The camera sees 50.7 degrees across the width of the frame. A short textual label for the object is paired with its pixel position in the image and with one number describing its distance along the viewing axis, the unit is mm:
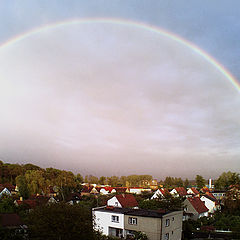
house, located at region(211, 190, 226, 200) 80662
